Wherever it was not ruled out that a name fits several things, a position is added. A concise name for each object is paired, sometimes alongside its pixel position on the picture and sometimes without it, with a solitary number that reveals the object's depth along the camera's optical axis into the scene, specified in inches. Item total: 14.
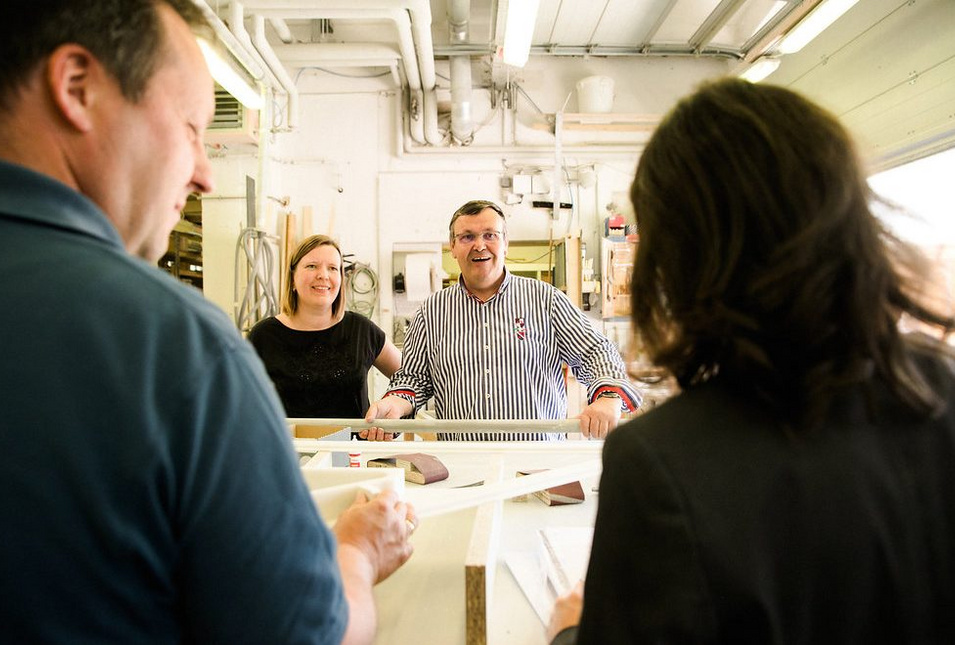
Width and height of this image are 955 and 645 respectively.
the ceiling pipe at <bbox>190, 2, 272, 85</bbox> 117.7
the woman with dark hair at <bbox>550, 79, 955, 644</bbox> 20.1
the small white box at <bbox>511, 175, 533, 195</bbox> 193.3
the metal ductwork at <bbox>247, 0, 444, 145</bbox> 130.8
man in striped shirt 95.5
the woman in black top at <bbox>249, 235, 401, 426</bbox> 103.7
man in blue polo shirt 18.5
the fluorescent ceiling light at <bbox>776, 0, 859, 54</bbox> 123.6
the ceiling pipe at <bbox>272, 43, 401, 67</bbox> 166.6
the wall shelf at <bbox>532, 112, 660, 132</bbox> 183.2
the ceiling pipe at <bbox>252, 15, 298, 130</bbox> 138.5
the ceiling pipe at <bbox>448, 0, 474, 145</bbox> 170.2
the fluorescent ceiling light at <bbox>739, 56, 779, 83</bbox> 155.5
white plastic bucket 184.5
